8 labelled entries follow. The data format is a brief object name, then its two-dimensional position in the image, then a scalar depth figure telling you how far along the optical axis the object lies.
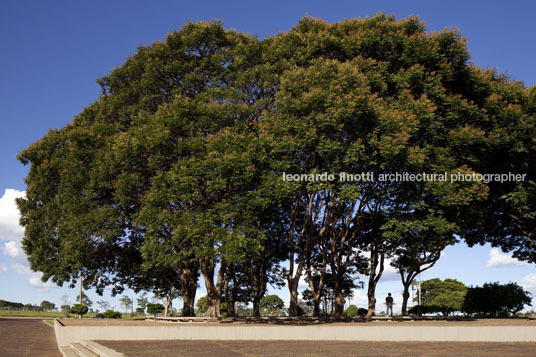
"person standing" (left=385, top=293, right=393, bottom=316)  34.25
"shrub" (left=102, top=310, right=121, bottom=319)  39.31
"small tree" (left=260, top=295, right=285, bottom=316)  57.09
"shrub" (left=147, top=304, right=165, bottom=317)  43.75
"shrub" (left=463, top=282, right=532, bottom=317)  38.09
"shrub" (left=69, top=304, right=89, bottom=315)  39.50
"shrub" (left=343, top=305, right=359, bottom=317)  47.42
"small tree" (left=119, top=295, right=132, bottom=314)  75.75
